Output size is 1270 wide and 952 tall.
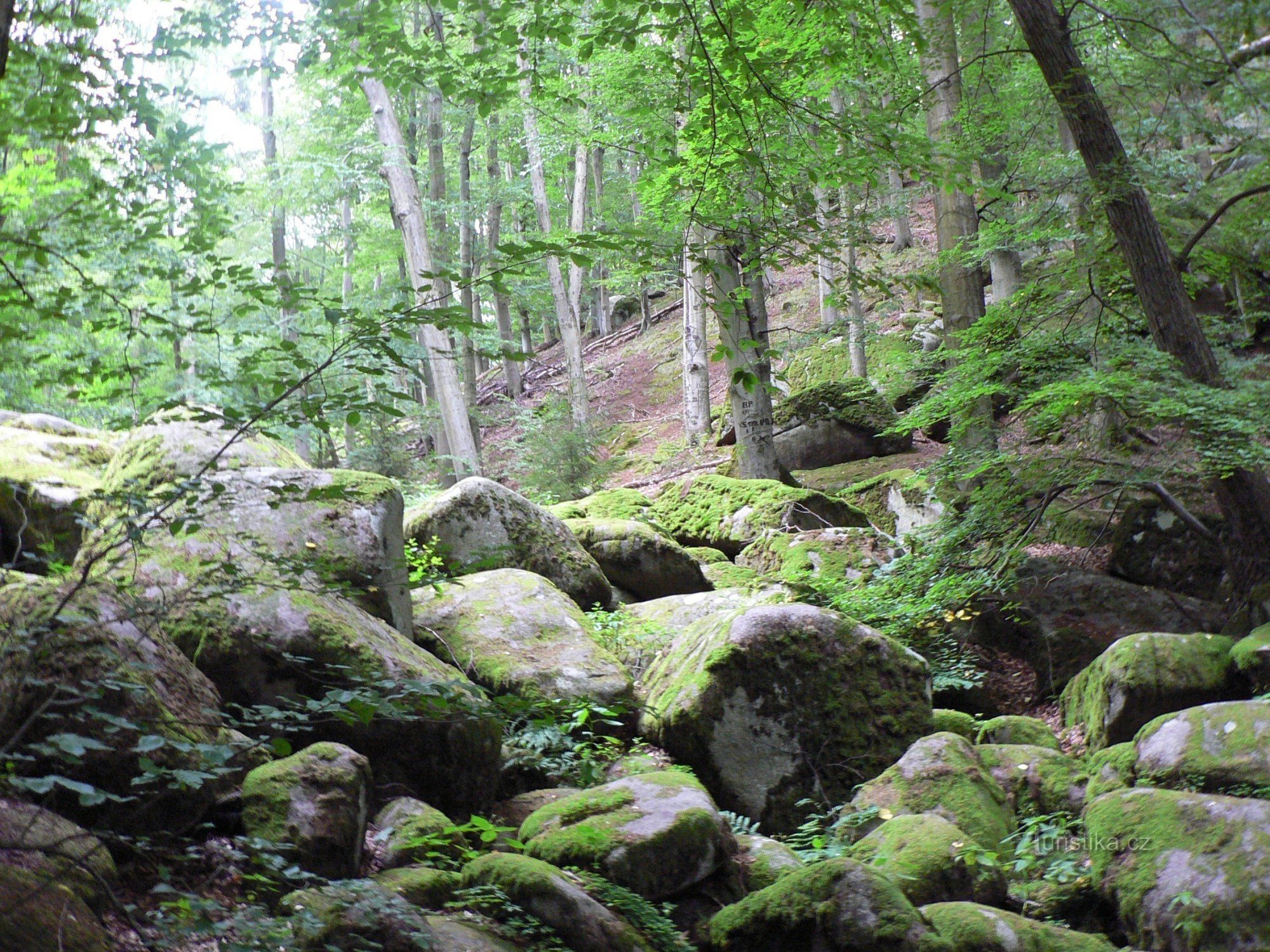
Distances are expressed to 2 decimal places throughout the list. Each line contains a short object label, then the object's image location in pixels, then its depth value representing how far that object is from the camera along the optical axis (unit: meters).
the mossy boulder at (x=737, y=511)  9.80
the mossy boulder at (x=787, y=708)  5.77
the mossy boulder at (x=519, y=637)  6.24
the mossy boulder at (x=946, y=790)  5.07
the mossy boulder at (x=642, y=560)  9.03
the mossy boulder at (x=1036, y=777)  5.38
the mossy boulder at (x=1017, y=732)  6.24
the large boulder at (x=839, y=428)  12.95
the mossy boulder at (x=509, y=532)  7.94
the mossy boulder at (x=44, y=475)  6.20
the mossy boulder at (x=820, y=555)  8.52
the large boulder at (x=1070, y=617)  7.43
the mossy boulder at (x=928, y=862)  4.46
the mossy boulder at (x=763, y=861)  4.69
